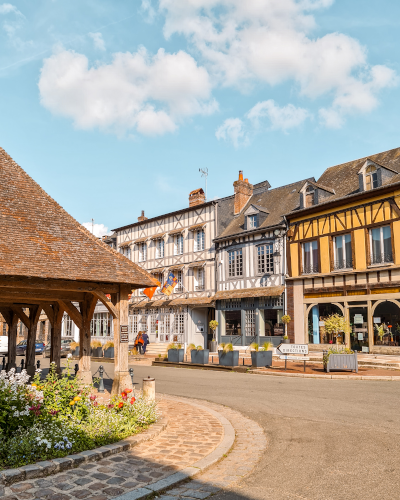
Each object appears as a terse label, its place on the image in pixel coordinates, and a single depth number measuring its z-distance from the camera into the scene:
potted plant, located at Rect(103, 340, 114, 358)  24.48
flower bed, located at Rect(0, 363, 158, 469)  5.36
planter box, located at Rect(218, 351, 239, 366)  17.28
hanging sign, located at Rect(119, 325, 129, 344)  9.70
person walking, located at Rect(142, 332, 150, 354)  26.72
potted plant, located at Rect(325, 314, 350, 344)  17.88
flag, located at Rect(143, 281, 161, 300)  27.24
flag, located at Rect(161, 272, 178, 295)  28.01
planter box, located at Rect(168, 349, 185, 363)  19.61
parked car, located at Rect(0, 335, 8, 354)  30.20
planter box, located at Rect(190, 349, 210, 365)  18.30
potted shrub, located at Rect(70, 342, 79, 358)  29.96
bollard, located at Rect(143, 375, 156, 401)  7.89
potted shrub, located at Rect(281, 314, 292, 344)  22.78
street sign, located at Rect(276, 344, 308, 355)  16.03
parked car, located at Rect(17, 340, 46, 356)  32.19
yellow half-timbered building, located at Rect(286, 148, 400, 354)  19.47
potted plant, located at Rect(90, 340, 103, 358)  26.19
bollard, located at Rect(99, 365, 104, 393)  11.09
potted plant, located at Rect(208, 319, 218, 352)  25.74
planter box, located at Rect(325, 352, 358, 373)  15.00
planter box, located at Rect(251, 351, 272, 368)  17.08
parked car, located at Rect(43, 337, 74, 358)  29.78
